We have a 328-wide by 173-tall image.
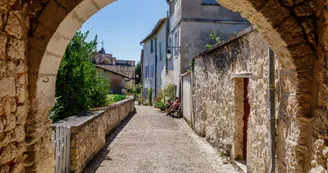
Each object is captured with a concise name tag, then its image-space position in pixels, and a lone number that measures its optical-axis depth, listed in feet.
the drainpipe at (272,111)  11.08
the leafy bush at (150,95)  75.61
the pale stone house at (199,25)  44.52
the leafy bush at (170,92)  51.70
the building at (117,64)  136.79
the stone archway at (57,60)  6.42
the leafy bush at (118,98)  47.03
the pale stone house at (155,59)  60.54
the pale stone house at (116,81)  95.39
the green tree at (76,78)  22.95
